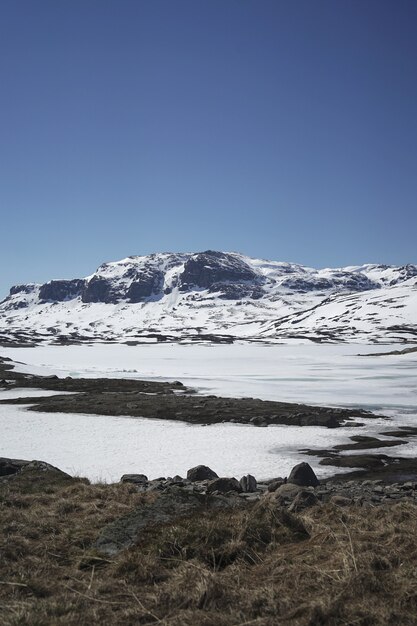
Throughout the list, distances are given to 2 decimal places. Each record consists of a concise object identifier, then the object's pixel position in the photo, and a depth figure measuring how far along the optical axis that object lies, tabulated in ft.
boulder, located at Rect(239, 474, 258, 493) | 48.93
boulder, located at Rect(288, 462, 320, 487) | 56.39
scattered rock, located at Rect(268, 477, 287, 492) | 49.65
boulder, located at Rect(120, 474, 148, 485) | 51.39
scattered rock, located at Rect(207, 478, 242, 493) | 47.42
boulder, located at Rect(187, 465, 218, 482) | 55.67
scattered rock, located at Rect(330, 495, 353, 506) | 40.37
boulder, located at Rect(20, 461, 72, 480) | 49.70
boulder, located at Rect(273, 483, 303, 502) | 41.32
